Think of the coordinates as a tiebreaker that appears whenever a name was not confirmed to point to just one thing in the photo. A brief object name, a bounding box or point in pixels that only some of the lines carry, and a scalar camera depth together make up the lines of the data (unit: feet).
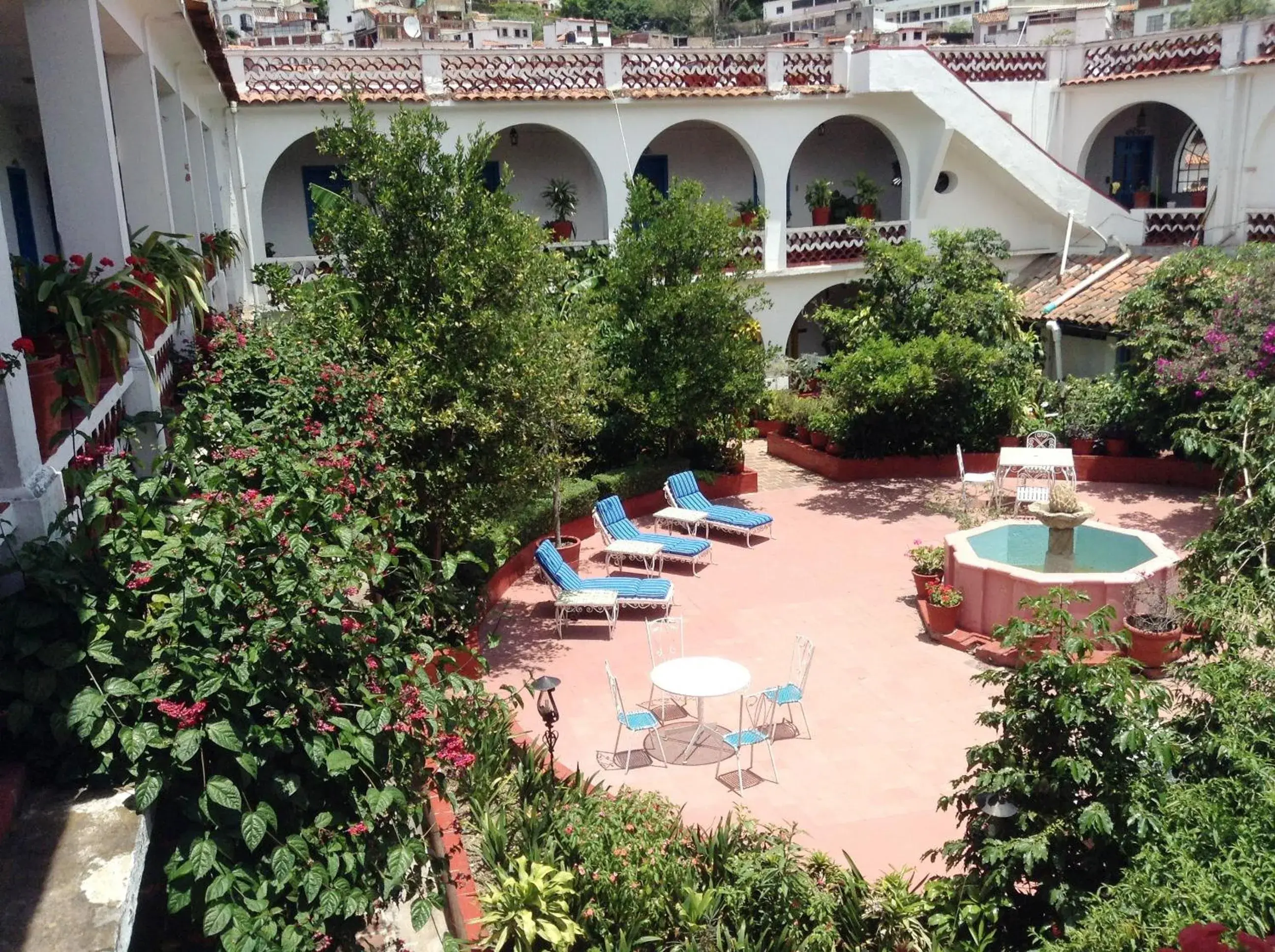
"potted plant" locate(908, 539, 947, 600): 44.19
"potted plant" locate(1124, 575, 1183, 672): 38.60
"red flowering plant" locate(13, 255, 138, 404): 18.62
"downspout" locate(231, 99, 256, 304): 60.70
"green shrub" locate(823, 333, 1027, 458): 55.42
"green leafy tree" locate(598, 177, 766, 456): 54.90
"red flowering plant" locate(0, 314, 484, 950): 14.53
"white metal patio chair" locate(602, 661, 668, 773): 32.96
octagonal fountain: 40.70
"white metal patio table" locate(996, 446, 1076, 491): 55.16
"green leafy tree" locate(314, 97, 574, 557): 36.22
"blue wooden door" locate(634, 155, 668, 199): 79.61
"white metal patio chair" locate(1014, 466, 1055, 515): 54.08
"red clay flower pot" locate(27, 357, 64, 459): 17.51
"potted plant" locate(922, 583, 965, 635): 41.78
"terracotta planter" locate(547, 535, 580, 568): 49.73
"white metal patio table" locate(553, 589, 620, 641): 42.65
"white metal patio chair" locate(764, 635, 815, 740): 34.12
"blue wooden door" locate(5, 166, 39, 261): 38.96
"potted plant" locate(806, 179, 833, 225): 77.41
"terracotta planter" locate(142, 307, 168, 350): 24.29
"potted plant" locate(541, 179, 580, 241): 73.41
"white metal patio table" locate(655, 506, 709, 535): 53.31
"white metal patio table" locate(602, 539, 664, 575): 48.52
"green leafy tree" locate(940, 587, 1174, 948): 20.65
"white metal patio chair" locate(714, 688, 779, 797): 32.50
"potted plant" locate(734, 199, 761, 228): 72.64
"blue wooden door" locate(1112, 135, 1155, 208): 83.51
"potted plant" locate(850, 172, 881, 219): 77.82
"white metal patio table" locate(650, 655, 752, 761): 33.01
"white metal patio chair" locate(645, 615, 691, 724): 36.37
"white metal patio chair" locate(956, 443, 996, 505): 55.93
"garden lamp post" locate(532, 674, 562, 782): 28.37
